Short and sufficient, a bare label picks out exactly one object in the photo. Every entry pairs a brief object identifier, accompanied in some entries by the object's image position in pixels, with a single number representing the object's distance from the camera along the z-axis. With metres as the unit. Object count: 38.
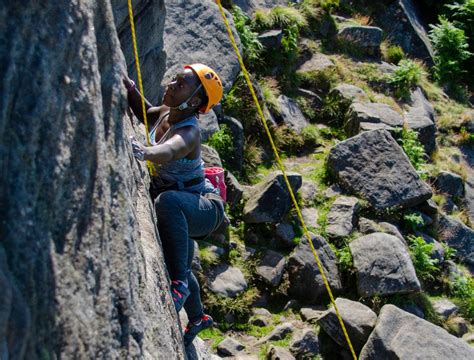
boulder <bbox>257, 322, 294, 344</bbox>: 10.95
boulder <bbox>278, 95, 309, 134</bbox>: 15.51
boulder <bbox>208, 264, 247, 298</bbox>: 11.28
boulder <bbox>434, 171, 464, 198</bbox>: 15.86
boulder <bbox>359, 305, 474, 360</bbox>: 10.36
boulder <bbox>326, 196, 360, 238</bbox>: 13.30
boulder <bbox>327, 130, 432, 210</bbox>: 14.25
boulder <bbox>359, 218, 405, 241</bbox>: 13.48
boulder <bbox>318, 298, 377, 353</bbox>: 11.02
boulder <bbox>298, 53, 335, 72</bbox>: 17.23
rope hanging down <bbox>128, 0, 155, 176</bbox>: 5.79
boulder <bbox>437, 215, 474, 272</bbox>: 14.71
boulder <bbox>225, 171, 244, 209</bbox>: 12.60
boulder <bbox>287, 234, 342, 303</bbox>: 12.02
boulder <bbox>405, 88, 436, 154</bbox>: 16.66
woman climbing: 5.54
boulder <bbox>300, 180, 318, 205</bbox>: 14.02
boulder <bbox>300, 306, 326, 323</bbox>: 11.59
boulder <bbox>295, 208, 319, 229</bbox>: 13.44
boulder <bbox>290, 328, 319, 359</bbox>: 10.80
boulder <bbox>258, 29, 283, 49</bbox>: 16.31
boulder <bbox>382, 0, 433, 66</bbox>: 20.05
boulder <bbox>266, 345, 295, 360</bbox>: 10.34
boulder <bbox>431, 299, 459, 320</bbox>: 12.80
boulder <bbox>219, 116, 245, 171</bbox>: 13.70
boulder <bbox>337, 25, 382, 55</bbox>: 18.70
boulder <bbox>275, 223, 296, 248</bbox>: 12.62
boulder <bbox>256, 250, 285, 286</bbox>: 11.98
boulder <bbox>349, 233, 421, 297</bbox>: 12.27
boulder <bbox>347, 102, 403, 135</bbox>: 15.83
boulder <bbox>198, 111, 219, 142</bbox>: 13.05
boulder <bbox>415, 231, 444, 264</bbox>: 13.86
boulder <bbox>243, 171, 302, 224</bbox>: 12.56
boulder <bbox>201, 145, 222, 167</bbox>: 11.95
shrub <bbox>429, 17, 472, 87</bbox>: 19.80
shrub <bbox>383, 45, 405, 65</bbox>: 19.22
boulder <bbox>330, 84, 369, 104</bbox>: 16.55
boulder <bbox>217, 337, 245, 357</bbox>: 10.41
